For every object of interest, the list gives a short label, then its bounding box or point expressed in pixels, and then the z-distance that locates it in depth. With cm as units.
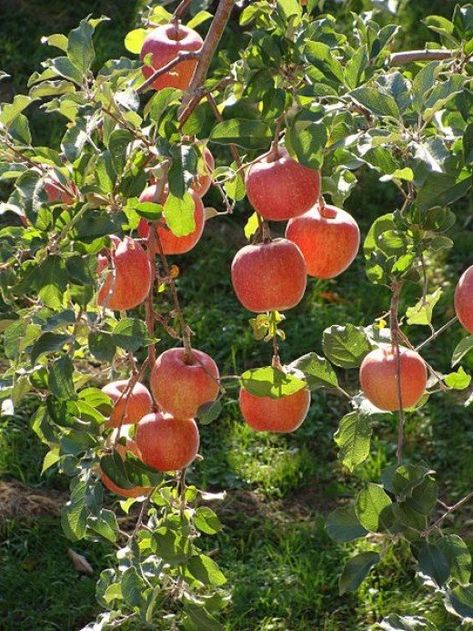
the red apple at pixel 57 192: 251
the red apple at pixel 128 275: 254
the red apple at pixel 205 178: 266
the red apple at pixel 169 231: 260
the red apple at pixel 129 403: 270
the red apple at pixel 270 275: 262
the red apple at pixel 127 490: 268
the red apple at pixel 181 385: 264
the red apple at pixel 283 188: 251
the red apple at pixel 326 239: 268
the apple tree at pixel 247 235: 244
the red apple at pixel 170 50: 276
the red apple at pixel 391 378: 265
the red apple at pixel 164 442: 265
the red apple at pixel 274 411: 277
